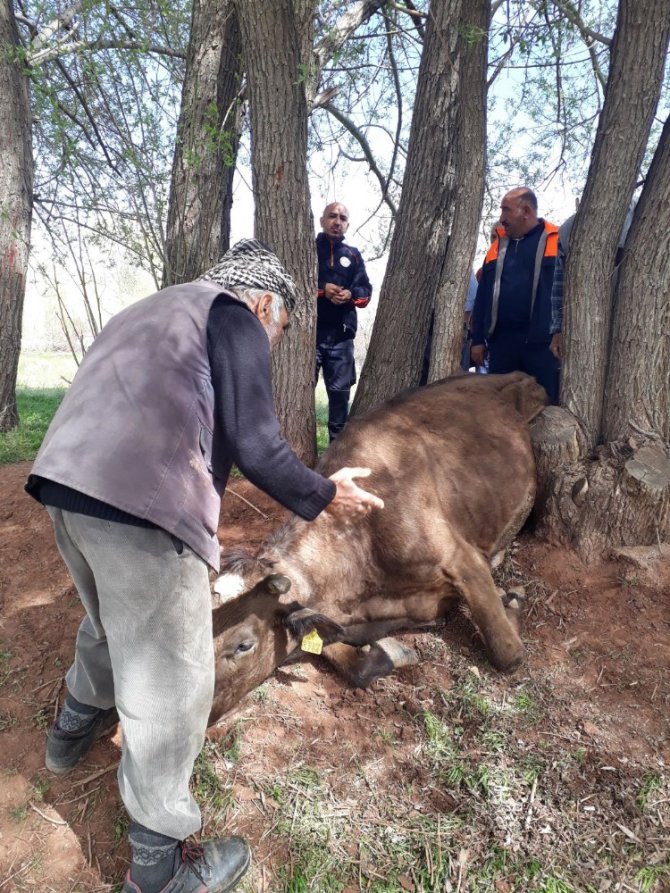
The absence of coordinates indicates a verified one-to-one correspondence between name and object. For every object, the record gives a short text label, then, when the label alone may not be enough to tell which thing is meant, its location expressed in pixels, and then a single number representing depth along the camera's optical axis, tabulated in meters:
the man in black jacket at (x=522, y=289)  5.70
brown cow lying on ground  3.56
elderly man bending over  2.23
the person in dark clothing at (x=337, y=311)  7.07
